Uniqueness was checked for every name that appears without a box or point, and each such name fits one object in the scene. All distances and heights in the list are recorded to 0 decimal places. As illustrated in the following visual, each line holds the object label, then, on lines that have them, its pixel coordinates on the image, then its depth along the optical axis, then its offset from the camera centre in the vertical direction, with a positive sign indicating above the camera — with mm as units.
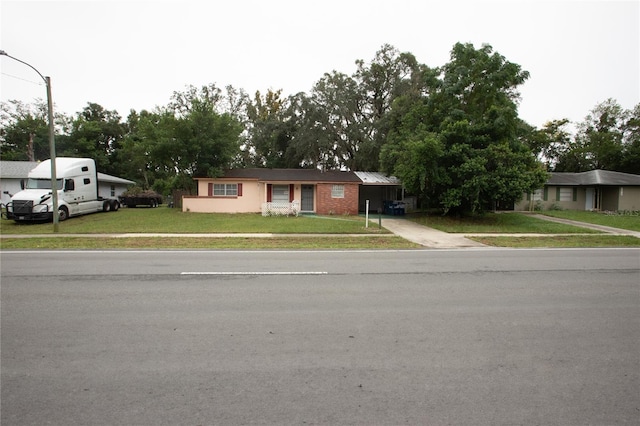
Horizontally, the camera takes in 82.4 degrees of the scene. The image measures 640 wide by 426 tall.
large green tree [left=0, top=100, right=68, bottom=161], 49188 +7817
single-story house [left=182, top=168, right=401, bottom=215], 25969 +195
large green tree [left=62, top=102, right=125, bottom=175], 46031 +7282
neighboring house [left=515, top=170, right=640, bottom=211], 30375 +293
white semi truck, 18969 -87
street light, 15420 +1753
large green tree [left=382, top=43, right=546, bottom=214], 18953 +3236
